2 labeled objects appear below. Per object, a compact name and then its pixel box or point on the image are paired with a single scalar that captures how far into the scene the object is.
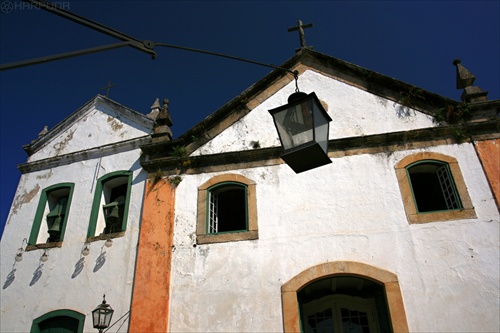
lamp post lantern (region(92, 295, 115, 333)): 7.76
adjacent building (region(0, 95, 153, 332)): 8.75
